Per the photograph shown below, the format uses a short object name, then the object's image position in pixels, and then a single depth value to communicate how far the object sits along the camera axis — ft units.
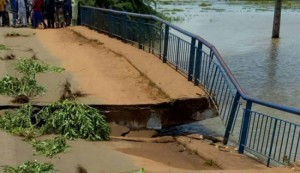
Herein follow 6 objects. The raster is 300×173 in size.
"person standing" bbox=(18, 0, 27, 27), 62.77
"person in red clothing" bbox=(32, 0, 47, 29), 62.39
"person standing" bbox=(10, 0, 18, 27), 64.03
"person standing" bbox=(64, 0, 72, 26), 66.08
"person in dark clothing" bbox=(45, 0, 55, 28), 64.15
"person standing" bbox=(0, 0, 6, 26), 61.72
